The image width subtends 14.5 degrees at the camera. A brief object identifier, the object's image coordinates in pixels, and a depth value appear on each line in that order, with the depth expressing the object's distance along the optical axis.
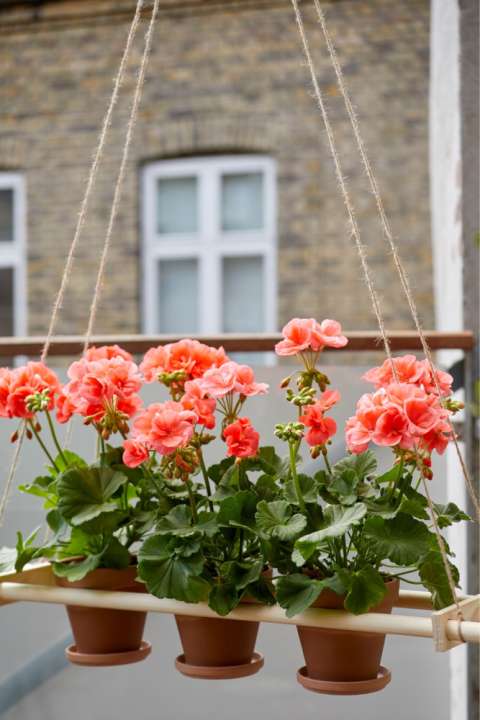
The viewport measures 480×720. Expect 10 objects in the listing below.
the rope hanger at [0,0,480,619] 2.32
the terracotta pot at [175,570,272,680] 2.43
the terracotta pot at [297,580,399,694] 2.36
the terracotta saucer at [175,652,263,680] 2.44
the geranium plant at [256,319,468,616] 2.29
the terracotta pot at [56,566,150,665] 2.50
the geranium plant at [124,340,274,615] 2.35
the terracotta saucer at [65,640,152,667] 2.51
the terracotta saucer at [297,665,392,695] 2.37
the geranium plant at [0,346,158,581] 2.44
